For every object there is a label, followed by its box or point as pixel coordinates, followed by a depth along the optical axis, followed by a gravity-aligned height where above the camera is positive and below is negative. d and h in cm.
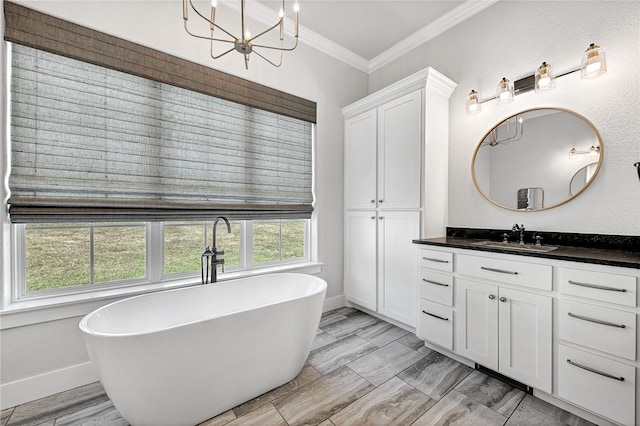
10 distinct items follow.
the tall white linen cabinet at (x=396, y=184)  239 +27
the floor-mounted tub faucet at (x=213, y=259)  212 -38
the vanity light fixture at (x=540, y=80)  168 +97
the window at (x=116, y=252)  177 -32
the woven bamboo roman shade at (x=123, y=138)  164 +54
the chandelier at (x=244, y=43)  120 +80
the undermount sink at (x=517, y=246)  174 -24
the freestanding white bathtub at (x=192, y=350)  125 -75
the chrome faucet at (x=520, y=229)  205 -13
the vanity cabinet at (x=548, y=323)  133 -66
